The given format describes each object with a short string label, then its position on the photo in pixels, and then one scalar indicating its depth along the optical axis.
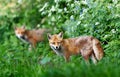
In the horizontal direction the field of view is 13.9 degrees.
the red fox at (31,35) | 15.99
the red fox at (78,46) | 11.38
